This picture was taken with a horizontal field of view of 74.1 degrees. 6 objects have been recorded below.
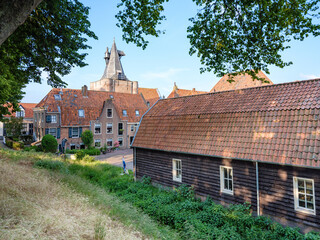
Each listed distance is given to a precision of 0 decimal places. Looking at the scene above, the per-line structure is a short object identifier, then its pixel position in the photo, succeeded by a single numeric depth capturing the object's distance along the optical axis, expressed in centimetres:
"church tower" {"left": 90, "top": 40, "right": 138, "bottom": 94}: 5775
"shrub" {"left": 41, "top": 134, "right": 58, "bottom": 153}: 2842
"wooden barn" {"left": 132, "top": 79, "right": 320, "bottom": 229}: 855
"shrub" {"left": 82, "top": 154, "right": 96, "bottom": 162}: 2318
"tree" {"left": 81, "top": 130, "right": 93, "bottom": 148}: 3200
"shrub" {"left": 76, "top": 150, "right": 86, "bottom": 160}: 2497
